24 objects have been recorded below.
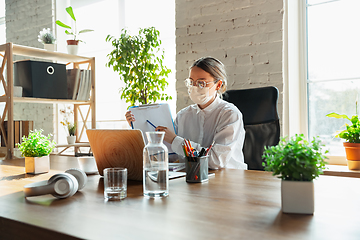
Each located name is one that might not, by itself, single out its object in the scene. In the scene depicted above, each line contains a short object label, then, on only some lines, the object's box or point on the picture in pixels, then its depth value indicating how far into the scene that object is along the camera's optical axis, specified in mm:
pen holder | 1008
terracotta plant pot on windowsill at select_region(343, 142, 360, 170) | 1994
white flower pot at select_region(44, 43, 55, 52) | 2896
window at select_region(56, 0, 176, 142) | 3275
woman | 1544
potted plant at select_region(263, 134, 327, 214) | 661
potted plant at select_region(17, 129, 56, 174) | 1220
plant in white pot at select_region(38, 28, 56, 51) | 2898
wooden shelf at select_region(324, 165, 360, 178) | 1960
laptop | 1013
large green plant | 2912
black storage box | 2615
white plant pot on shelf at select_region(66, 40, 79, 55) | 2982
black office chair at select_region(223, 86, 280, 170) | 1771
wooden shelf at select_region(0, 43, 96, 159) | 2406
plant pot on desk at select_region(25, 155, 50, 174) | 1219
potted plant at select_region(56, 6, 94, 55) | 2966
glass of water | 825
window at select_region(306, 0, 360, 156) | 2385
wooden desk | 557
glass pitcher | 830
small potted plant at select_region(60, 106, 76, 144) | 3229
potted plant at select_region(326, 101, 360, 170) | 1998
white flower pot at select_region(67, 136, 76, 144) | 3225
